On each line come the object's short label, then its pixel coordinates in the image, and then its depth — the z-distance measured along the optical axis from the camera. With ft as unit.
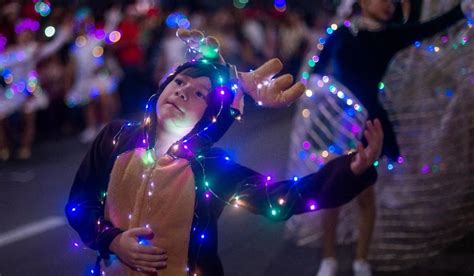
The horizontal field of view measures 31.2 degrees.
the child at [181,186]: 9.09
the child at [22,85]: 30.99
